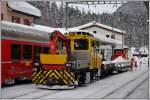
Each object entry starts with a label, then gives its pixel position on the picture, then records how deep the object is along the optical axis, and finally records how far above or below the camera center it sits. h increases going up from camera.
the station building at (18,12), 25.02 +1.92
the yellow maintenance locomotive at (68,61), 18.94 -0.58
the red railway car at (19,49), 18.72 -0.09
